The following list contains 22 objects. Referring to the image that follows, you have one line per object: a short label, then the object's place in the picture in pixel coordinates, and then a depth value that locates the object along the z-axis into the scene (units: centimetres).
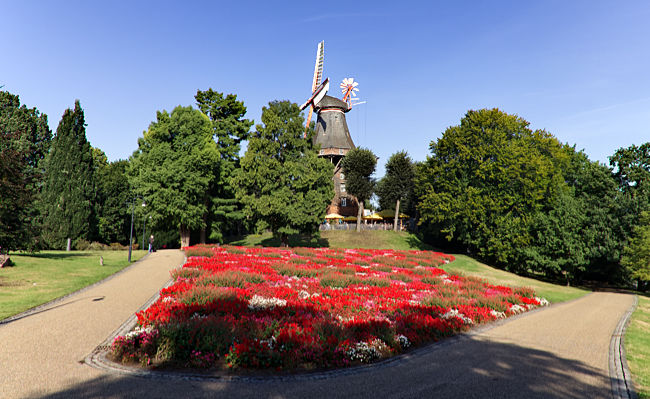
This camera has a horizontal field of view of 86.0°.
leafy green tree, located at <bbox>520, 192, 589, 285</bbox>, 2784
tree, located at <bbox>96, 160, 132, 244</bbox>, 4328
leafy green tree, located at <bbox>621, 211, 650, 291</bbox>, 2294
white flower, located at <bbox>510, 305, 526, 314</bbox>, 1484
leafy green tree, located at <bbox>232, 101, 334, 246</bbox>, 3578
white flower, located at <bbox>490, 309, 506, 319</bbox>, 1374
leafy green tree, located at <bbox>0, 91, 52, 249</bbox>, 1941
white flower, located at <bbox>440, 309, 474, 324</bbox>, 1242
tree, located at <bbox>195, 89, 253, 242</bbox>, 4153
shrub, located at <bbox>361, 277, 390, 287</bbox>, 1786
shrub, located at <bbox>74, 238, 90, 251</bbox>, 3803
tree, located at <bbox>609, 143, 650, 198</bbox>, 2808
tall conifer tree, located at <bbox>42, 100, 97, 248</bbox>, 3741
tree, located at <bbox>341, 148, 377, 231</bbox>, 5362
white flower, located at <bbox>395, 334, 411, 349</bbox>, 968
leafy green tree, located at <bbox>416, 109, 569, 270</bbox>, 3319
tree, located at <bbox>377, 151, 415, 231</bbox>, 5378
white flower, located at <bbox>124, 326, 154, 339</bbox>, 861
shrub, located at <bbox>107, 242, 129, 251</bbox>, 4119
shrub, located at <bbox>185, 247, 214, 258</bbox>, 2599
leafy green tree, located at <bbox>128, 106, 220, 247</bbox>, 3356
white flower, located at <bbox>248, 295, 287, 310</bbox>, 1215
